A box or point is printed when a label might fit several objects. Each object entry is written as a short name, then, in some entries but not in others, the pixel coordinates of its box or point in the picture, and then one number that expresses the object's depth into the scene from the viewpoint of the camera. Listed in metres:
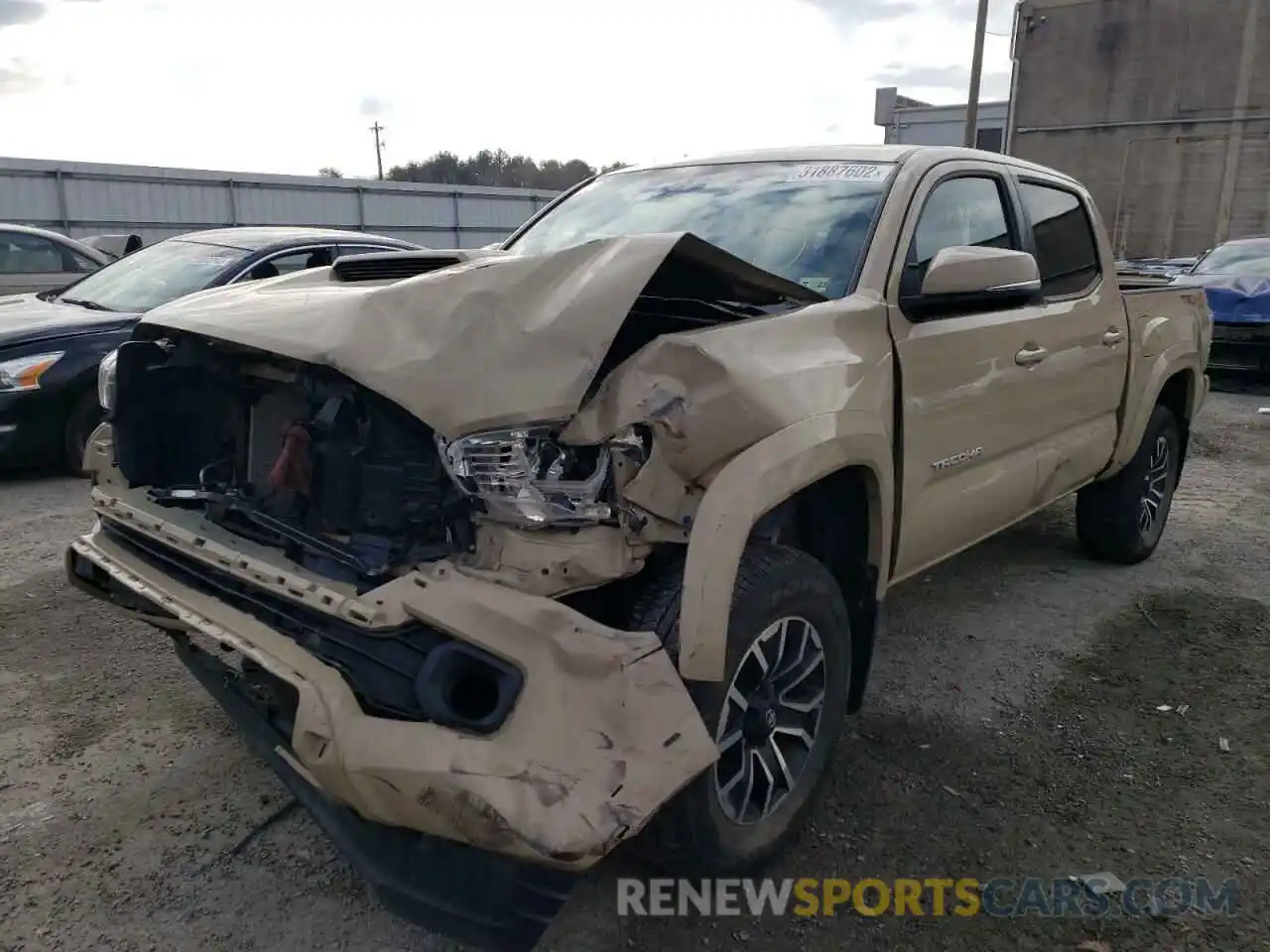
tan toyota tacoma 1.94
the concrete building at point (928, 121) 38.47
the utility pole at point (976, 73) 19.44
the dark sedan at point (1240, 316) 10.53
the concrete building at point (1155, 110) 21.92
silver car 8.47
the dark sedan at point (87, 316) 5.80
